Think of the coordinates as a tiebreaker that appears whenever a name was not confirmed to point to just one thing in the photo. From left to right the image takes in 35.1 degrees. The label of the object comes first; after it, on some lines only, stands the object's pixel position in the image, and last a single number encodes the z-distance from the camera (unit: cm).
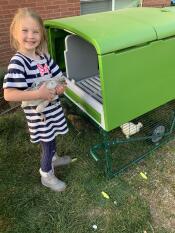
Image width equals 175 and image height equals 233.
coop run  190
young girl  178
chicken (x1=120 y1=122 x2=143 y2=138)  289
